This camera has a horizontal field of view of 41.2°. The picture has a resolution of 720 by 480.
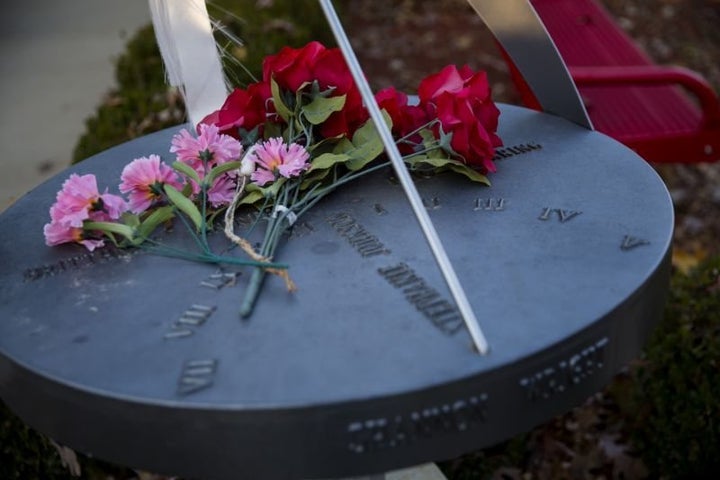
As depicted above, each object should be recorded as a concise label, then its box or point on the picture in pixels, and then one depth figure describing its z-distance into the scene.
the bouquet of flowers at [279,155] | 1.99
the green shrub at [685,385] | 2.97
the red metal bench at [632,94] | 3.38
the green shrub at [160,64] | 3.95
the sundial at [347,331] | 1.51
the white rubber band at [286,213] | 2.02
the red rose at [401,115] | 2.21
